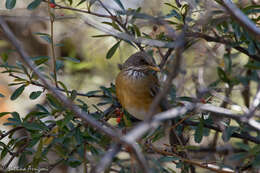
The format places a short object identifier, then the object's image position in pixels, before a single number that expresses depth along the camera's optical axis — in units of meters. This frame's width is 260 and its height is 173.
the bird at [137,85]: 9.67
